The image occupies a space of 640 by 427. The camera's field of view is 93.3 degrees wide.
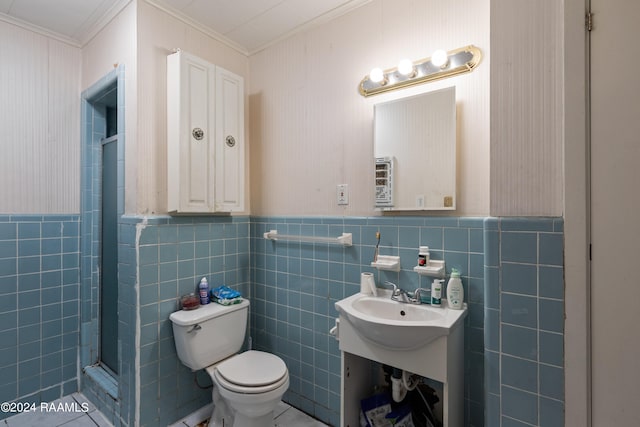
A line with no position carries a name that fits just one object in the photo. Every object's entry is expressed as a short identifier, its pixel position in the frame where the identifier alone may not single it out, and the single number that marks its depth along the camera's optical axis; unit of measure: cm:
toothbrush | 162
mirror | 140
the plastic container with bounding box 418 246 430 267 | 142
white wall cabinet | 173
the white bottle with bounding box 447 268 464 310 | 132
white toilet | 151
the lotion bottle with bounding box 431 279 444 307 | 138
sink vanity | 116
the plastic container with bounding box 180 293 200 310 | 179
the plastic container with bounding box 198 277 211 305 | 188
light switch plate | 177
